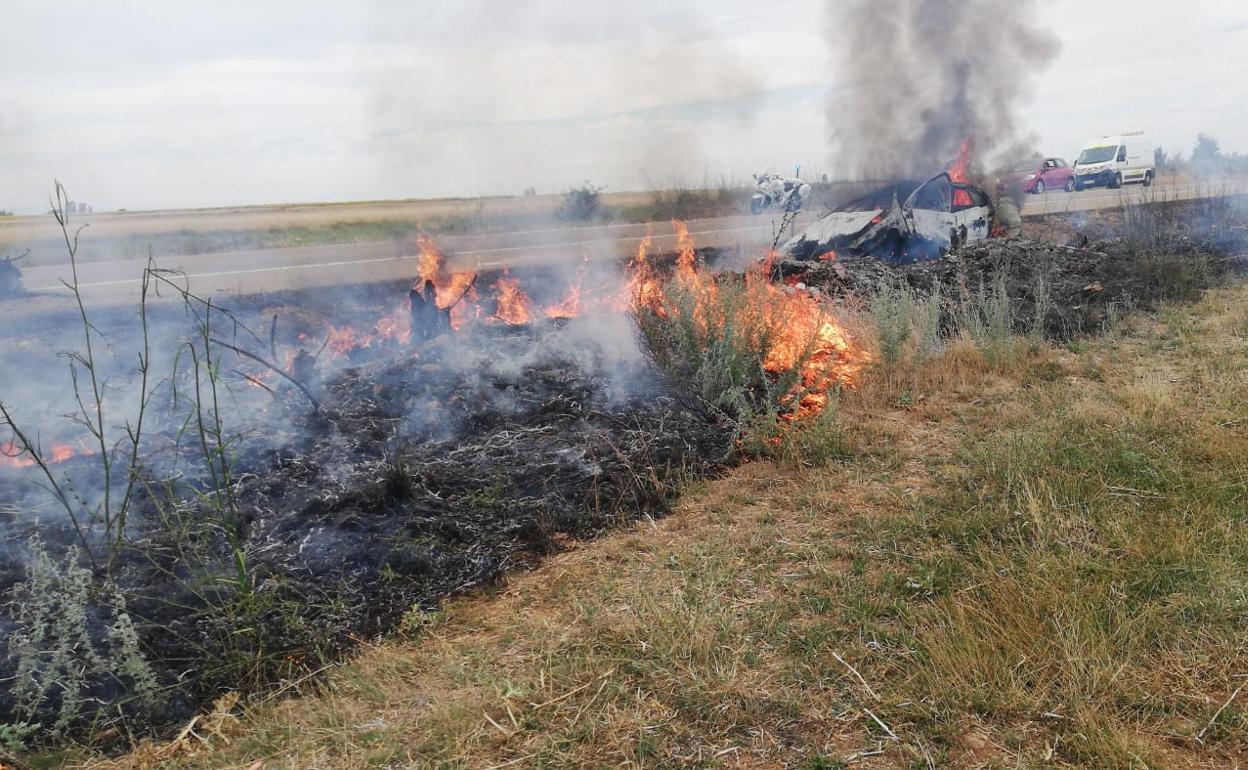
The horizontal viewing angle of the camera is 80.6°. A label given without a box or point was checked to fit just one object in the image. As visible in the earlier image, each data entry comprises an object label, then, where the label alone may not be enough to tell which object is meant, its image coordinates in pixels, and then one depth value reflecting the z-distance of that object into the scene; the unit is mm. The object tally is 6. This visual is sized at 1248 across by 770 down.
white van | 29531
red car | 30547
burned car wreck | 11656
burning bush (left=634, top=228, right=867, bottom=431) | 5859
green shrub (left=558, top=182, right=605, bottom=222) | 18781
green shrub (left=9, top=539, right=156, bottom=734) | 2865
